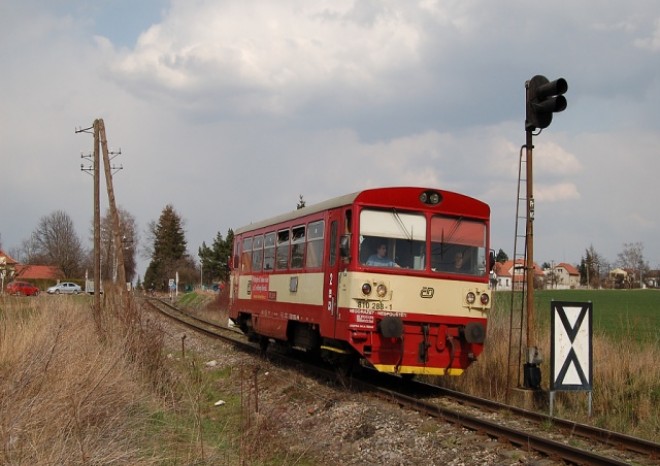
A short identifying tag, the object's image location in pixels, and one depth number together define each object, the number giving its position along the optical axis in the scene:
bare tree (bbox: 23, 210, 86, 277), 93.12
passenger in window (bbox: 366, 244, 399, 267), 11.14
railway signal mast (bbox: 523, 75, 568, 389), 10.43
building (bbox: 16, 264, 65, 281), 85.06
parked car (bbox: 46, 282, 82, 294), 62.64
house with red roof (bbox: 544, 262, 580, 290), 140.45
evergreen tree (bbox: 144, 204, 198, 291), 100.62
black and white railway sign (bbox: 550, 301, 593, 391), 9.56
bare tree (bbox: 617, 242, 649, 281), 110.59
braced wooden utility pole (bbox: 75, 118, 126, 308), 25.97
